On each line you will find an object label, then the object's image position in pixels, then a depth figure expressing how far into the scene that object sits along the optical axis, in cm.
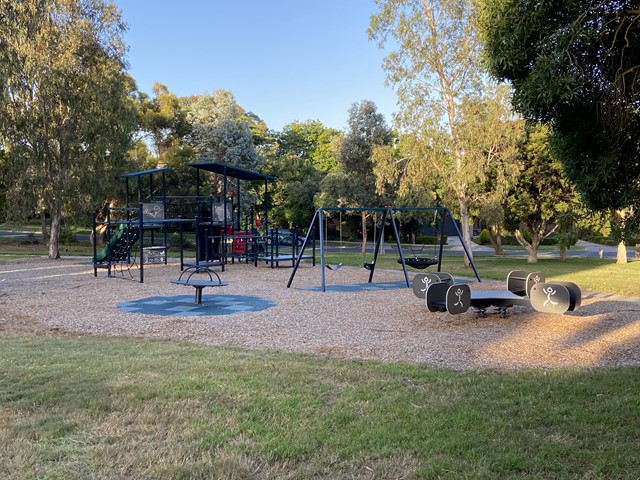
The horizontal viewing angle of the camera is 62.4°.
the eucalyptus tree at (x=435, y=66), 2056
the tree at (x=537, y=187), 2373
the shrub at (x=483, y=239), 4732
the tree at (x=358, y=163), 2989
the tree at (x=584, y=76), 466
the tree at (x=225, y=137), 3506
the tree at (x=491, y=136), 1989
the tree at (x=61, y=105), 2194
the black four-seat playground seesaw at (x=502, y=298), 833
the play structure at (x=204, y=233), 1625
